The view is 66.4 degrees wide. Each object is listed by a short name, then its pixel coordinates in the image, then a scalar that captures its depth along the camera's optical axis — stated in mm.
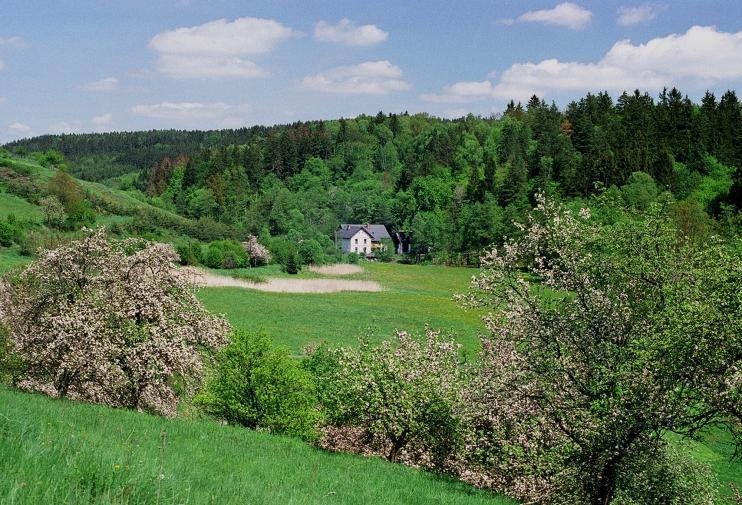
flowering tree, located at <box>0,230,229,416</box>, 23672
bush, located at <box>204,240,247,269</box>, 99625
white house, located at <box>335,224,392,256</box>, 171375
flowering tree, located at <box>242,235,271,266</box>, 110750
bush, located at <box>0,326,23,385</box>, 25938
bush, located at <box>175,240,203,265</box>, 94500
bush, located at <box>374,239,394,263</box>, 156125
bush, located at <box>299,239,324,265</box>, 117812
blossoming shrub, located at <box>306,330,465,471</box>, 23672
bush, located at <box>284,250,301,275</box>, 107188
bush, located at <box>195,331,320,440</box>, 24547
